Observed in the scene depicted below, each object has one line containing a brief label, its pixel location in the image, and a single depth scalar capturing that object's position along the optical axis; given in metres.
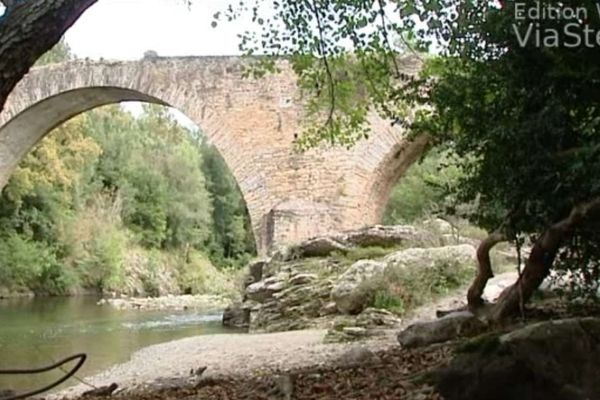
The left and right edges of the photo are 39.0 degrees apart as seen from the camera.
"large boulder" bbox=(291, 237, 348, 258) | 12.67
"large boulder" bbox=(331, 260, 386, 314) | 10.02
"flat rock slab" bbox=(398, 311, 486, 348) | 5.57
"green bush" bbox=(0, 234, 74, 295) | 23.66
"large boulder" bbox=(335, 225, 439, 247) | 12.56
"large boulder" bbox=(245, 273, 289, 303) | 11.91
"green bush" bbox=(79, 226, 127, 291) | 27.06
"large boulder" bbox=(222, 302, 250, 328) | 13.33
